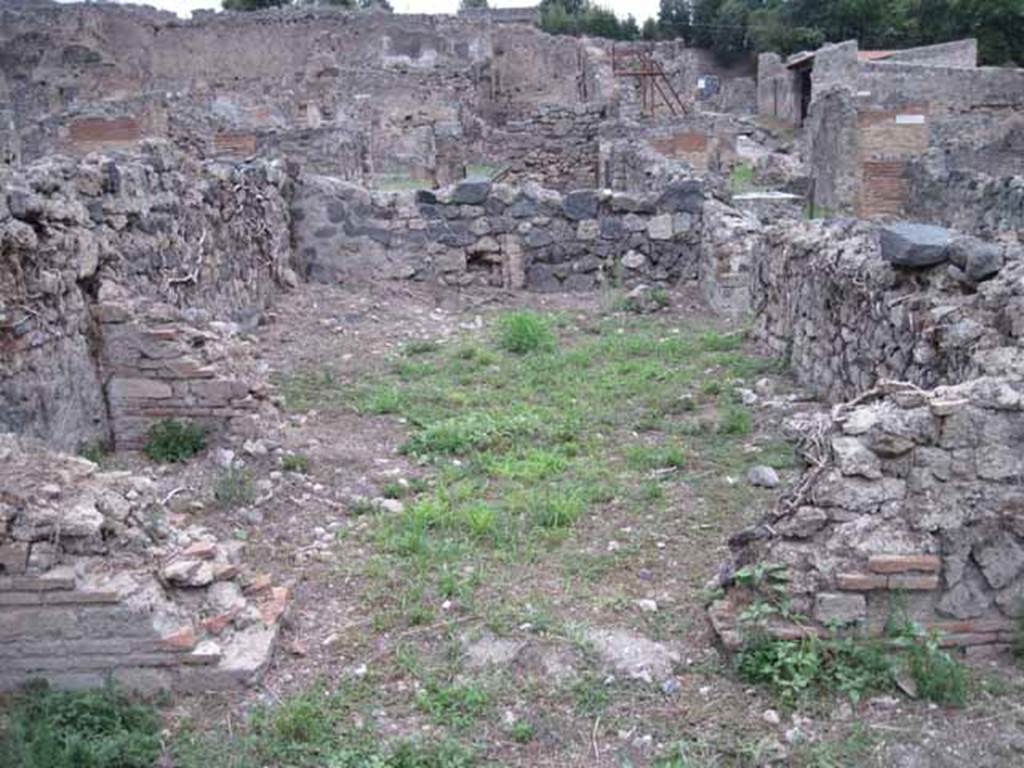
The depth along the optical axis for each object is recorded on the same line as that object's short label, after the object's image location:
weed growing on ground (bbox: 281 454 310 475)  5.70
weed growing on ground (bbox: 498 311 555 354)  8.45
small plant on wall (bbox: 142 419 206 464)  5.83
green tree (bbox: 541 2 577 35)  41.22
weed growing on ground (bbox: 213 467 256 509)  5.16
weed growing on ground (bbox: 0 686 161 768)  3.13
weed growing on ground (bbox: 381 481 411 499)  5.45
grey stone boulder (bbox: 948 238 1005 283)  4.72
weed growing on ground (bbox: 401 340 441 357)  8.52
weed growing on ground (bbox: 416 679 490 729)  3.45
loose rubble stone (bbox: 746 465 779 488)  5.32
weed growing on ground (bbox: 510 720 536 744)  3.36
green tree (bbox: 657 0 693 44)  45.03
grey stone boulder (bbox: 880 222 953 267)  5.16
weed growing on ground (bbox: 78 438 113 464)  5.69
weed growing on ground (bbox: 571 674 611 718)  3.50
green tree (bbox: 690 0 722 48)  45.03
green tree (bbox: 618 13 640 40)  43.28
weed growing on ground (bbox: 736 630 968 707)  3.42
